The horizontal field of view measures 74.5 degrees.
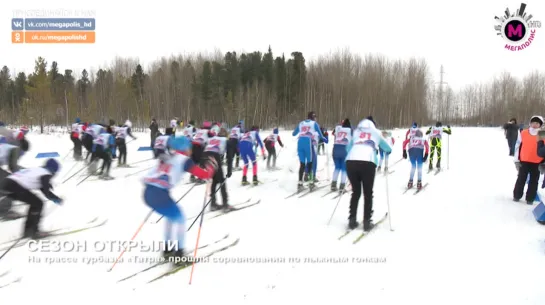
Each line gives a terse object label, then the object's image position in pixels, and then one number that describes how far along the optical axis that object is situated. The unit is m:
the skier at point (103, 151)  10.57
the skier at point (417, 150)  9.08
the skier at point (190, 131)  12.95
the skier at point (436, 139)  12.70
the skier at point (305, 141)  8.30
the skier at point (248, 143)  9.84
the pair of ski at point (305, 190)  8.26
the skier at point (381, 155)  11.62
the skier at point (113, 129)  12.91
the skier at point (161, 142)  10.31
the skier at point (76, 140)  14.53
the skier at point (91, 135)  11.73
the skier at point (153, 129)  18.41
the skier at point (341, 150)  8.08
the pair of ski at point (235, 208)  6.33
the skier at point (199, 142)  9.81
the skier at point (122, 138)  13.29
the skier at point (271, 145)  13.02
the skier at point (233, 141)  9.80
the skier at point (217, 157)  6.68
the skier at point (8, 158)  6.29
